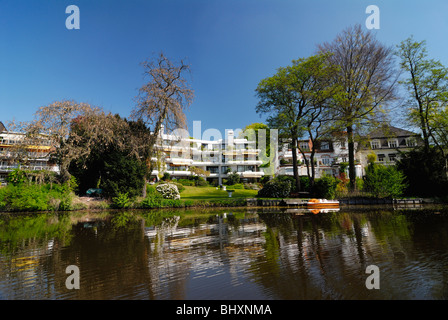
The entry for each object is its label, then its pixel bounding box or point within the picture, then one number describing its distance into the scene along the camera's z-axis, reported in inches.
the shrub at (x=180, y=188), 1288.6
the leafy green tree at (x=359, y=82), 973.2
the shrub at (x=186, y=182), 1649.0
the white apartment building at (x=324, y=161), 1854.1
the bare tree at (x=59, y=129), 804.0
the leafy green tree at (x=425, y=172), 976.9
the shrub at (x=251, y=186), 1658.5
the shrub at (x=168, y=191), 951.0
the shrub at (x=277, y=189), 997.8
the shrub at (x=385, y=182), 904.3
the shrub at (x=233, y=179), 1831.9
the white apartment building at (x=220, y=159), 2096.5
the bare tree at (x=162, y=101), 887.7
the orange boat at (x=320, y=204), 826.8
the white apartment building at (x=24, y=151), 792.9
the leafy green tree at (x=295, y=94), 979.1
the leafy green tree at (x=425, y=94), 1021.8
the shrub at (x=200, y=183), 1744.8
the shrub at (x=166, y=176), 1813.6
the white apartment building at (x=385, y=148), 1914.4
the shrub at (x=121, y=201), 831.1
